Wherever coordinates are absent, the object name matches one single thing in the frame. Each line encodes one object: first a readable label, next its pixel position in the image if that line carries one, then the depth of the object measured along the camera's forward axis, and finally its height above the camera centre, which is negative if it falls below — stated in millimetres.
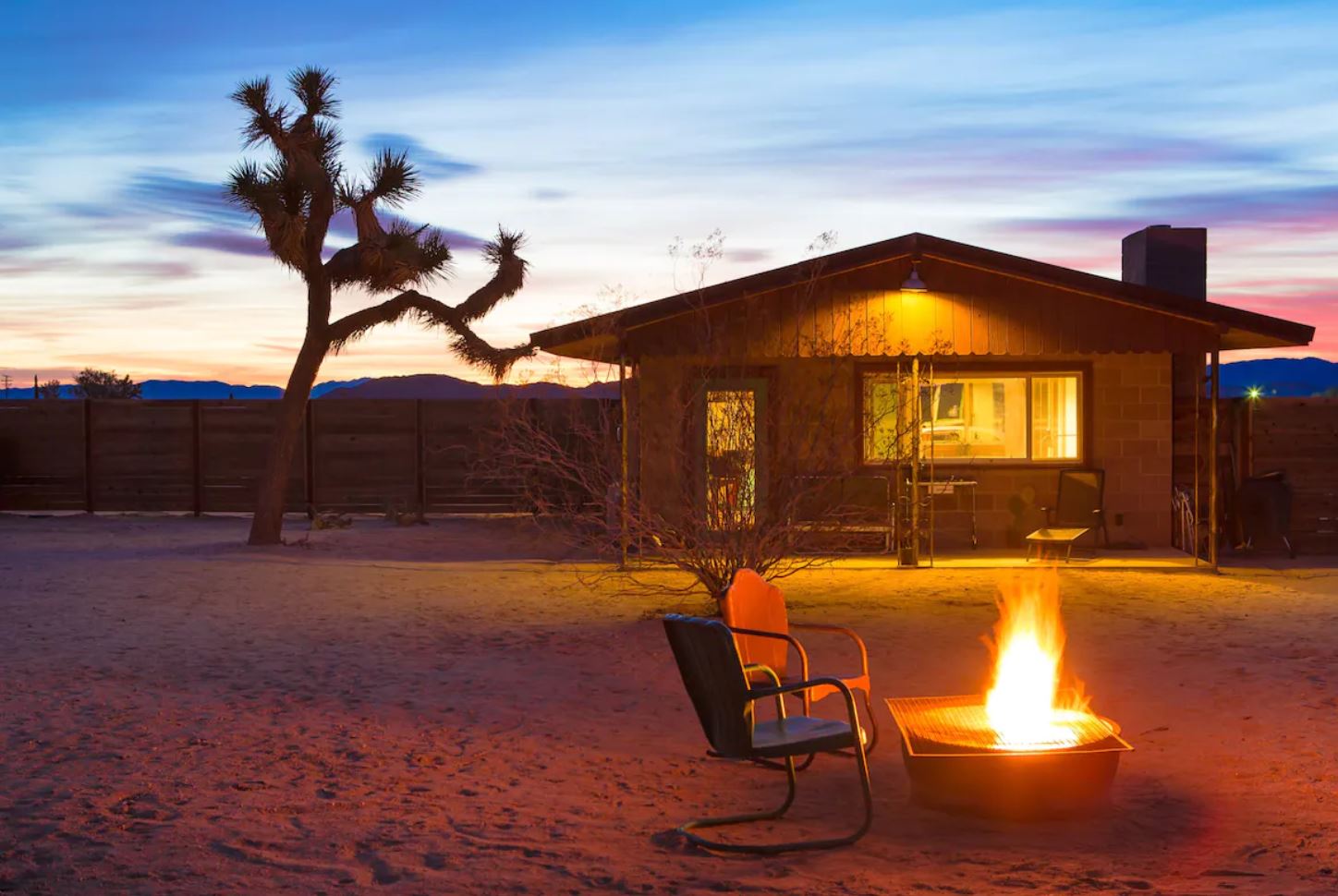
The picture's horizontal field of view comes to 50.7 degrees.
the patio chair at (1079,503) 14938 -645
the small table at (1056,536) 13680 -915
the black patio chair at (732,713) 5043 -990
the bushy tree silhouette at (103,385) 43125 +1750
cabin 13852 +763
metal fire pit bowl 5285 -1268
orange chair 6152 -812
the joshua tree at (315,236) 16406 +2462
